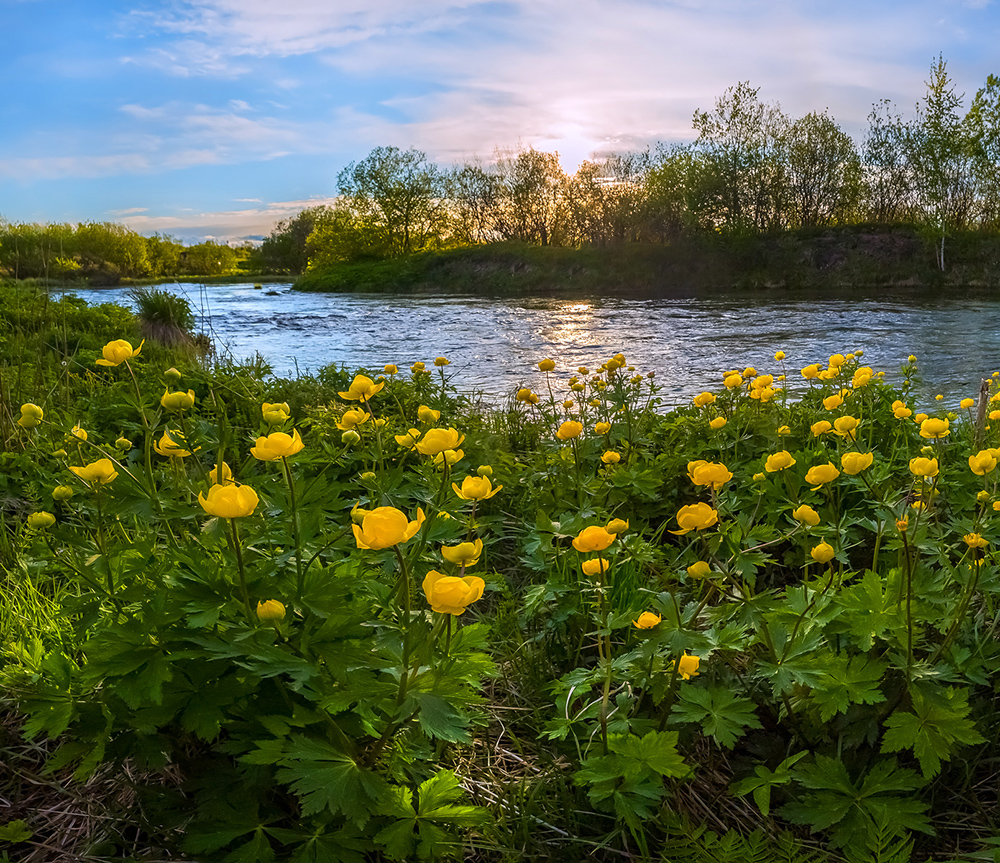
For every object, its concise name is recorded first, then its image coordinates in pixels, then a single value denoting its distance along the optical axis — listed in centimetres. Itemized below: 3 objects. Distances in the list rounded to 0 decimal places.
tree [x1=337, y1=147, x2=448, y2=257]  3512
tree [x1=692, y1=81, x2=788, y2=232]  2639
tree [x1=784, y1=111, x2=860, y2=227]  2612
